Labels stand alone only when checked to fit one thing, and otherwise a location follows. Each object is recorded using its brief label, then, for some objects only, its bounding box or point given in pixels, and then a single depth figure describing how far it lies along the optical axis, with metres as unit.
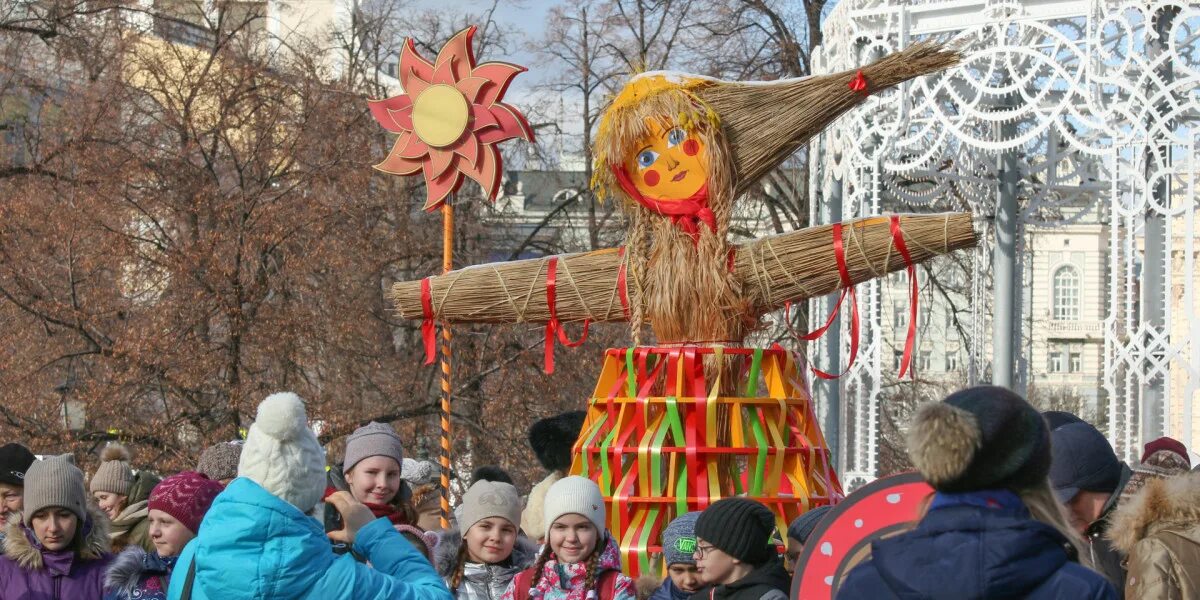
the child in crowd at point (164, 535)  8.59
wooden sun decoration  14.94
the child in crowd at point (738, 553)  8.09
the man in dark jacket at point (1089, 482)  8.35
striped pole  14.25
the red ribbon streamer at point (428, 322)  14.84
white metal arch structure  18.44
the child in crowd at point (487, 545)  9.65
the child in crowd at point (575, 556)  9.20
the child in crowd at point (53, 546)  9.54
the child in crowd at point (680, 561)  8.82
